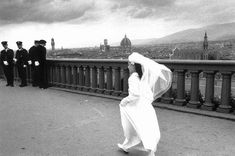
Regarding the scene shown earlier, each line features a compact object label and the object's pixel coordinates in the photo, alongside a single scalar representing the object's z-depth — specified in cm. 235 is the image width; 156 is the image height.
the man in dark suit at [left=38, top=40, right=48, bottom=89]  1231
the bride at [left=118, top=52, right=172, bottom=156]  427
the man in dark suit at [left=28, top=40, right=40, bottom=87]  1257
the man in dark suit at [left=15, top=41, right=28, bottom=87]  1370
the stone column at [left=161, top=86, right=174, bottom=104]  784
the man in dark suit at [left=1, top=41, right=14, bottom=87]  1420
